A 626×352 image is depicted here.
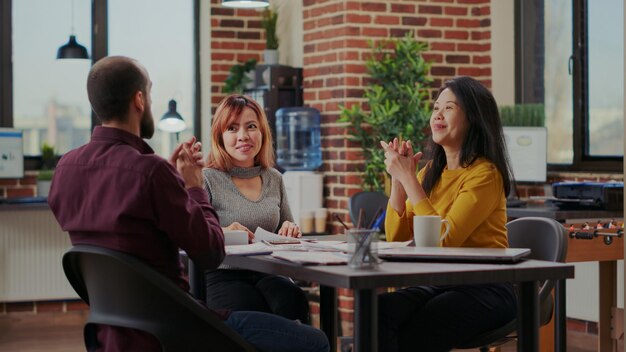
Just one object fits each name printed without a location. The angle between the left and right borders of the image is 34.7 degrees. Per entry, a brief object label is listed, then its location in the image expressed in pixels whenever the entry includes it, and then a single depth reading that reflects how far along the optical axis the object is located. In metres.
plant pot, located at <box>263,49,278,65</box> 6.80
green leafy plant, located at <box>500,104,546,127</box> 5.98
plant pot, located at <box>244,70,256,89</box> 6.78
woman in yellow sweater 3.07
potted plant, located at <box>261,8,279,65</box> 6.80
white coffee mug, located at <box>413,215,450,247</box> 2.94
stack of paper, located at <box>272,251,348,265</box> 2.56
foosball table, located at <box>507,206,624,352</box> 4.47
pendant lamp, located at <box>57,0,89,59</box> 6.64
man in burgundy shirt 2.46
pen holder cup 2.49
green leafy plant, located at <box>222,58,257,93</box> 6.91
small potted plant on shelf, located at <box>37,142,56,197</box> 6.61
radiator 6.64
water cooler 6.33
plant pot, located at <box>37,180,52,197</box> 6.59
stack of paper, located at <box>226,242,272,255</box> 2.82
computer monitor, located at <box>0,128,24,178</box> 6.46
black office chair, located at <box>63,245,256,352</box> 2.41
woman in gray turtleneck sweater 3.52
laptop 2.63
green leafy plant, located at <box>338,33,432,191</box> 6.10
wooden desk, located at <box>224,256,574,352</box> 2.38
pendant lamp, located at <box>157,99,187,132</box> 6.86
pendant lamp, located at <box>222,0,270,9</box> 5.81
